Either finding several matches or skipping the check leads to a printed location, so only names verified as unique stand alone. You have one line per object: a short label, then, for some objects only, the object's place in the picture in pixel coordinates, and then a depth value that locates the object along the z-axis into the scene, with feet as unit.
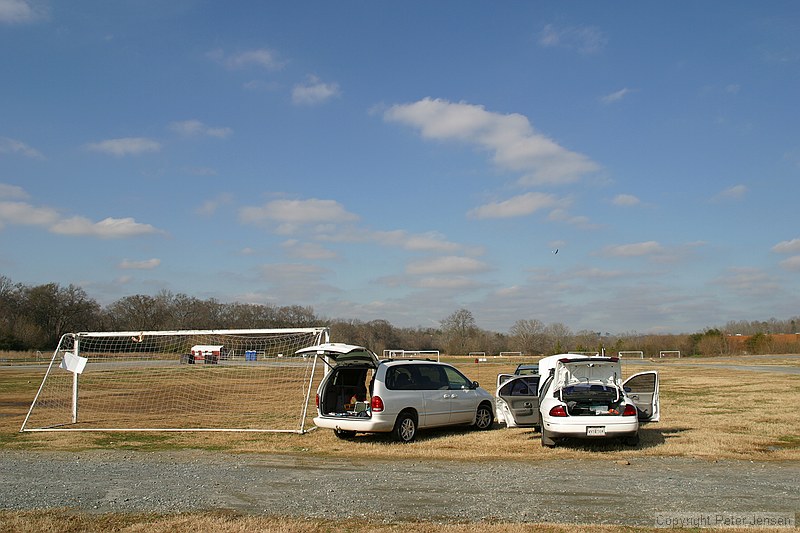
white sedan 38.37
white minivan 43.32
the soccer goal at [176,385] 56.13
